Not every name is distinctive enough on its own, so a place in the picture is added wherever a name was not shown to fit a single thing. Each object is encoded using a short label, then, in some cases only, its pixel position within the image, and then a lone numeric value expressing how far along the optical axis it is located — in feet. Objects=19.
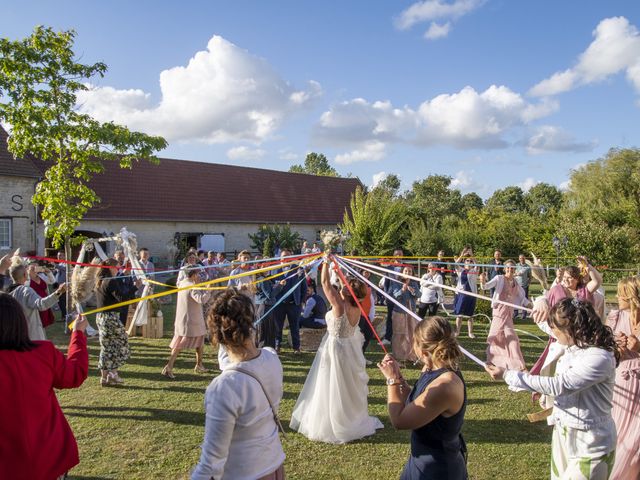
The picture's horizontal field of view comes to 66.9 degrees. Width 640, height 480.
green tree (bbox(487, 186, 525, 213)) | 205.05
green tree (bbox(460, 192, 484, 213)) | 187.54
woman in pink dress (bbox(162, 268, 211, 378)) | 24.32
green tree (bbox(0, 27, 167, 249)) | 30.91
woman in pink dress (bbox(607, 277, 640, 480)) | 12.21
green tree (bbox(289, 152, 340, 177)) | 238.48
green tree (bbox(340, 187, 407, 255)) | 69.46
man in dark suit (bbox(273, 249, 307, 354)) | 29.81
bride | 17.21
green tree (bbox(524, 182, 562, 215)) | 212.64
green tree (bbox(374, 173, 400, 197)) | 181.31
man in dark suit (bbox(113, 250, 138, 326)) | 23.41
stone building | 64.34
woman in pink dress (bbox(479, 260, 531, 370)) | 25.48
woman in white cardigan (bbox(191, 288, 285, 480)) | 7.38
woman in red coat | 7.89
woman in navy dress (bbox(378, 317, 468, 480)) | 8.16
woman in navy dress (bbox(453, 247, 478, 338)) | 34.88
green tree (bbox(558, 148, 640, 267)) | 64.49
